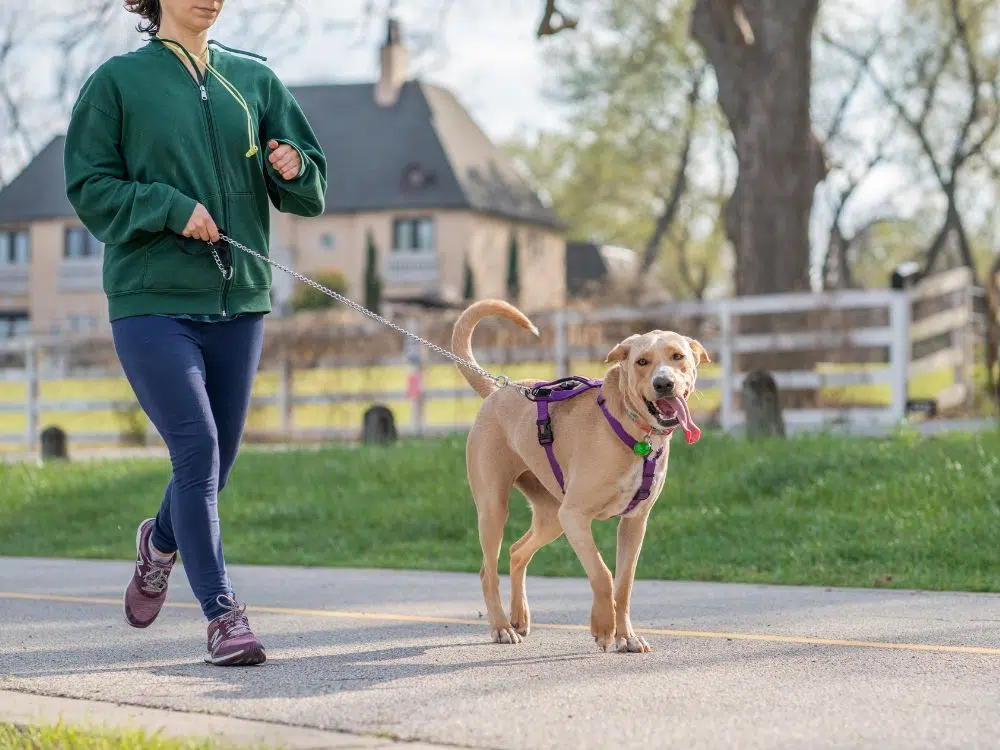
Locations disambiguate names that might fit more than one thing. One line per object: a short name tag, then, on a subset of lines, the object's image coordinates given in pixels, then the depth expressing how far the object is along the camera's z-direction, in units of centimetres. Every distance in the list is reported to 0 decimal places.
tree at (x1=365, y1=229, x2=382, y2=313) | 5848
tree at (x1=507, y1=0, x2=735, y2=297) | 4684
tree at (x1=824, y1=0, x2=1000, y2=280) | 4328
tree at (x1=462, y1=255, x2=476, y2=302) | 6025
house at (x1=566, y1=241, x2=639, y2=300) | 7512
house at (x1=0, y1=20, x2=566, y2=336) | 6094
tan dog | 559
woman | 548
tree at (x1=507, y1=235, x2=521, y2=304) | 6347
